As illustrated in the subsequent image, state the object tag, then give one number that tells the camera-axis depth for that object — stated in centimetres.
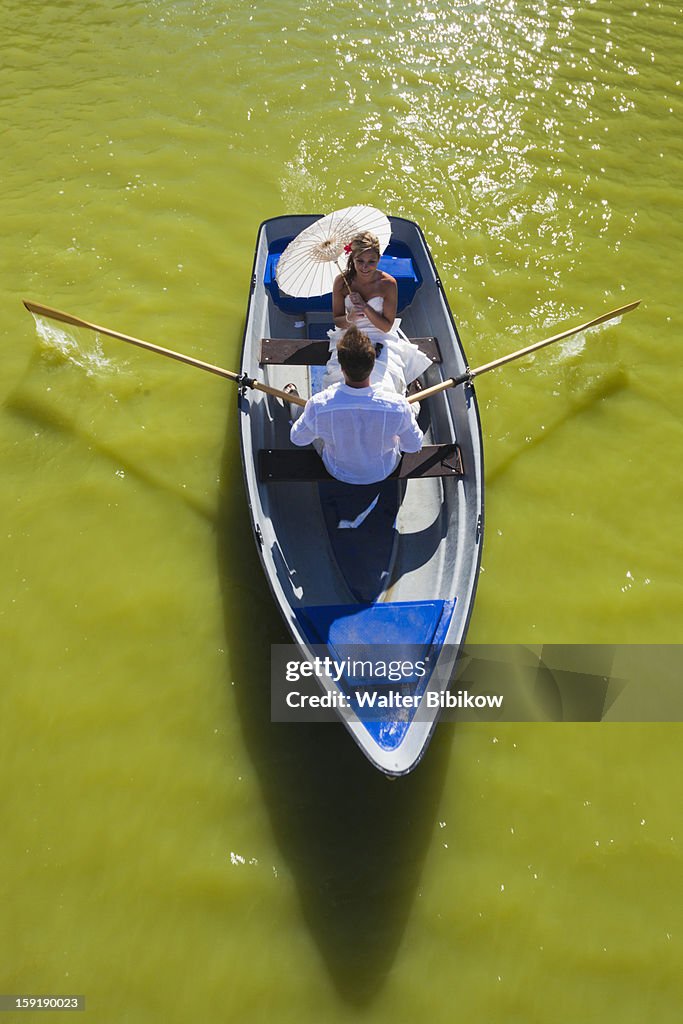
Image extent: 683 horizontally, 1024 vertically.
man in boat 439
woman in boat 539
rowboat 447
